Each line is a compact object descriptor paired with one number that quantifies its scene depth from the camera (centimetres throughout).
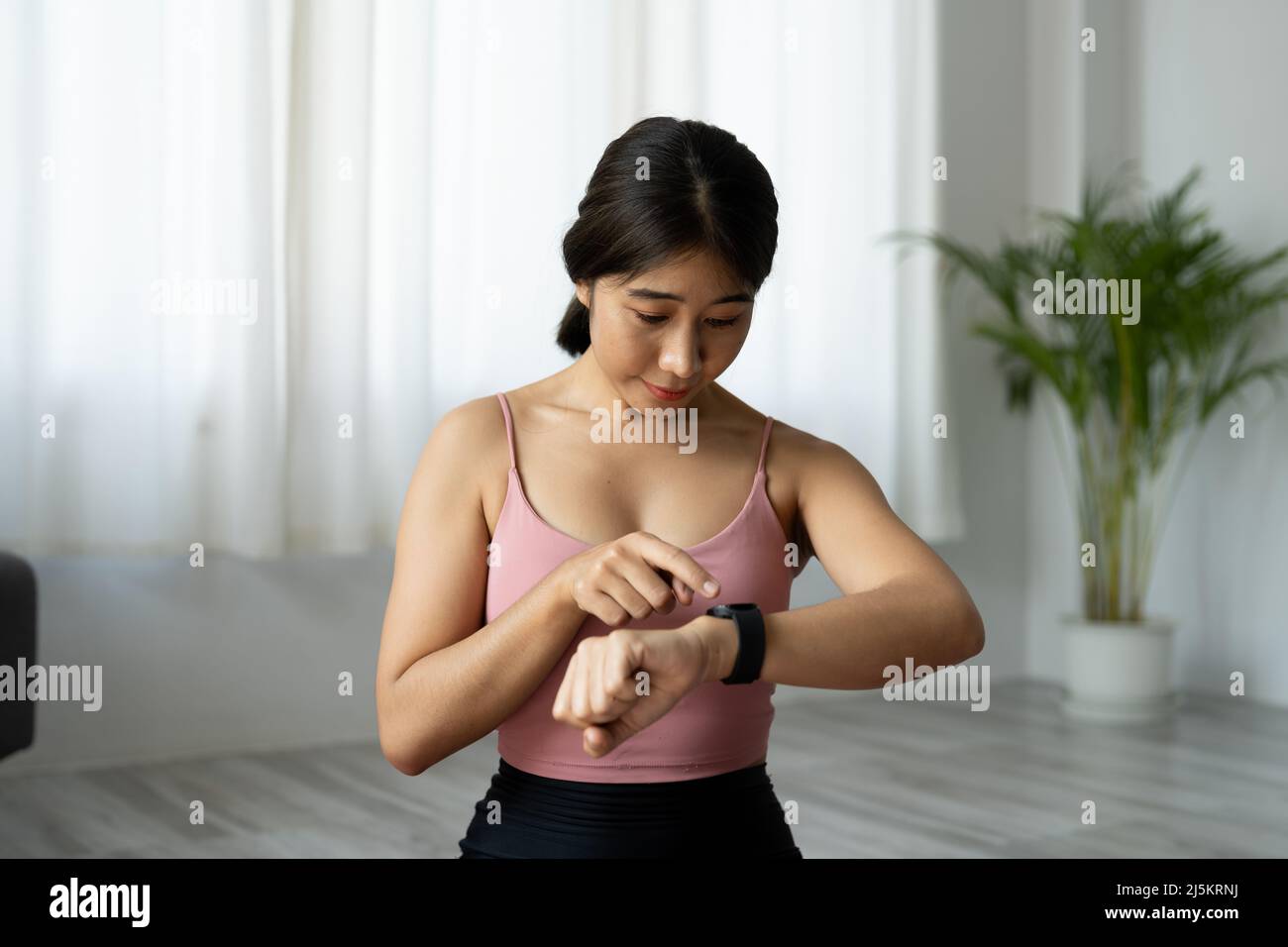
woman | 113
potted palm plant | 423
